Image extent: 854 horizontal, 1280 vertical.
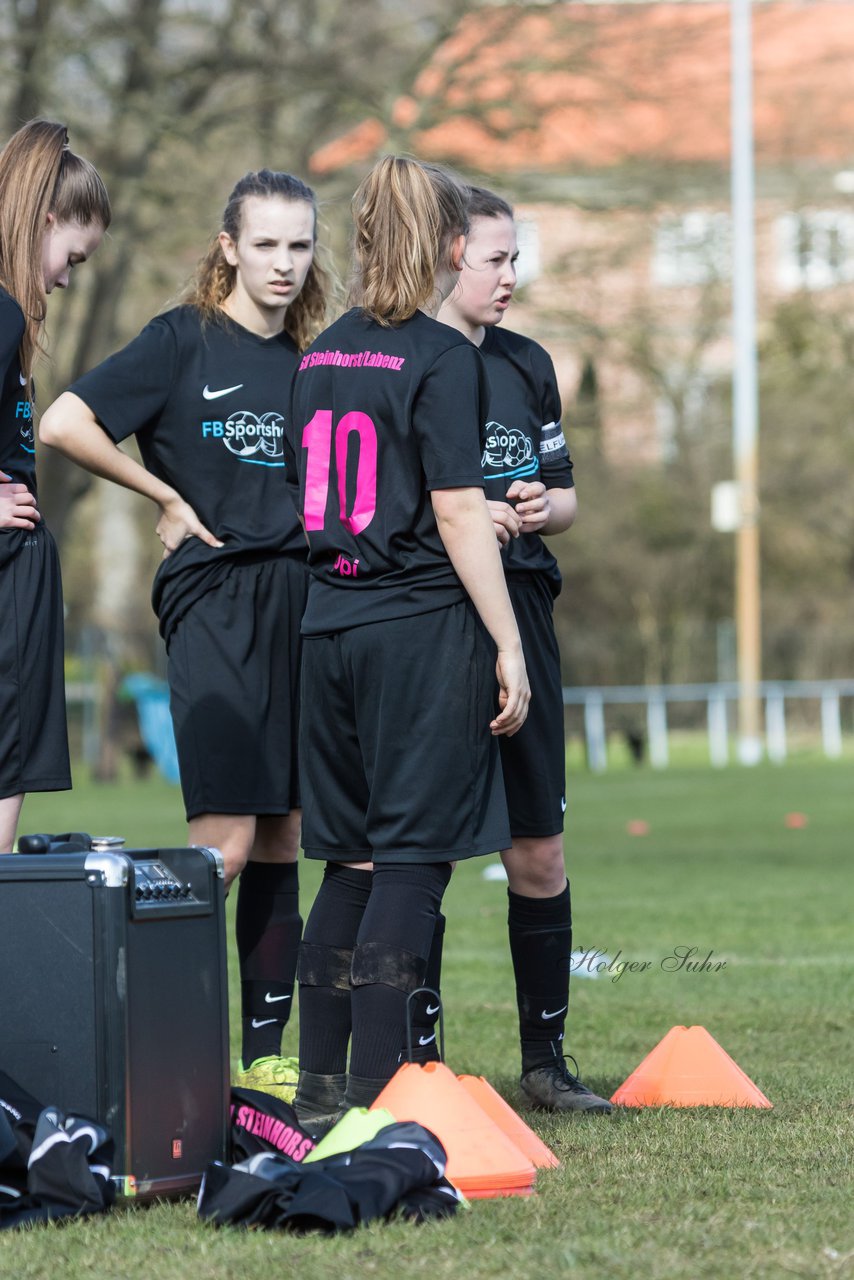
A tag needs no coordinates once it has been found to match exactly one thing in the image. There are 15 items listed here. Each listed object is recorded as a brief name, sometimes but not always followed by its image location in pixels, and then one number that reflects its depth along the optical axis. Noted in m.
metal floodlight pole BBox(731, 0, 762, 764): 55.91
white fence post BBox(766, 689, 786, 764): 59.78
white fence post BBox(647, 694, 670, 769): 58.28
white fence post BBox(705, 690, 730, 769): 58.47
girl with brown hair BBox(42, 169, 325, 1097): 9.97
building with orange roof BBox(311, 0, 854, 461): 47.25
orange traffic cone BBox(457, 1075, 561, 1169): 8.11
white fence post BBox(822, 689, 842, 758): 61.31
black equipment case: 7.42
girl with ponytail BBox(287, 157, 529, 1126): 8.37
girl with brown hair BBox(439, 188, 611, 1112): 9.70
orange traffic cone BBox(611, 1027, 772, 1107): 9.59
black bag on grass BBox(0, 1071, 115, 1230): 7.13
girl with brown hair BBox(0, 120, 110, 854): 8.85
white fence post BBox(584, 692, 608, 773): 56.48
